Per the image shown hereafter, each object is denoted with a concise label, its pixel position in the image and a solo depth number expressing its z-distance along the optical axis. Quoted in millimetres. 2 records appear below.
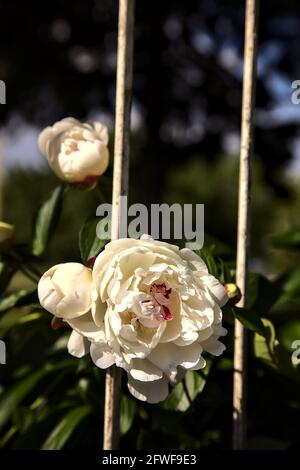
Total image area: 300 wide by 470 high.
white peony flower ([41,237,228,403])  1112
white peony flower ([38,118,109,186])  1299
